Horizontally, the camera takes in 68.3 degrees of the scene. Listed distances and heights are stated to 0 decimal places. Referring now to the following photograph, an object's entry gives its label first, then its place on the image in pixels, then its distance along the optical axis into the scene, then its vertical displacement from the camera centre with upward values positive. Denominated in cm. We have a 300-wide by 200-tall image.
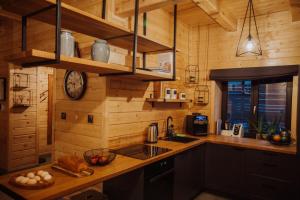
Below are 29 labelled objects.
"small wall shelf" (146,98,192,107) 302 -6
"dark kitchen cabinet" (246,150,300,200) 274 -100
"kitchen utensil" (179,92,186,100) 367 +2
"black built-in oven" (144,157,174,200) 219 -89
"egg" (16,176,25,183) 147 -58
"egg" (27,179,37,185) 144 -58
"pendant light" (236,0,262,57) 351 +96
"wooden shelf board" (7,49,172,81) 144 +24
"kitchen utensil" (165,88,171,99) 330 +5
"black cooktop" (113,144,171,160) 232 -63
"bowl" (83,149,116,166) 193 -57
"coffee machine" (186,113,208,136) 371 -47
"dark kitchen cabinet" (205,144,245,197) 311 -105
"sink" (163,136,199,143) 328 -65
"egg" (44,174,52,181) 149 -57
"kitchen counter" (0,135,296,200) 139 -63
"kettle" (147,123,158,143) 300 -51
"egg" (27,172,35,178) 152 -57
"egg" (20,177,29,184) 145 -58
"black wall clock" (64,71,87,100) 273 +13
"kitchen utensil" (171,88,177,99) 342 +4
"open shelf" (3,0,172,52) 154 +60
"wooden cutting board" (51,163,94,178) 168 -61
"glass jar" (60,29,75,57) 163 +38
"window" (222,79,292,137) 349 -7
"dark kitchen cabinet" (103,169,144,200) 212 -92
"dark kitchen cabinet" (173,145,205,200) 272 -104
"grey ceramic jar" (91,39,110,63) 191 +38
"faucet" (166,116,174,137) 351 -50
